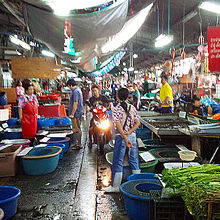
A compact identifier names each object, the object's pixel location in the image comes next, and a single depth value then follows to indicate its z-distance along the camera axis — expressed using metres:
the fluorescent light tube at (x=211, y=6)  8.24
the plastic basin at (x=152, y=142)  6.72
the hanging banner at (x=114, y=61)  14.78
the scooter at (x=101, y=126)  7.34
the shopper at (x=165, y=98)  8.32
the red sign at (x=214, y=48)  6.20
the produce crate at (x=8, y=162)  5.29
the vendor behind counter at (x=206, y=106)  7.69
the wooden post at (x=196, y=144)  5.12
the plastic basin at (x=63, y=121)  7.99
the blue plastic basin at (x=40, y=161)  5.36
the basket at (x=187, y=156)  4.13
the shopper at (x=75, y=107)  7.43
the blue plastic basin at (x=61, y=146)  6.55
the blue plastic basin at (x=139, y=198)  3.16
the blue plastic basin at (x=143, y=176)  3.97
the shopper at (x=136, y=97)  12.97
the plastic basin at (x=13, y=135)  6.84
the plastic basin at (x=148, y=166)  4.71
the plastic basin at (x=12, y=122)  7.71
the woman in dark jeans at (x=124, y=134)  4.26
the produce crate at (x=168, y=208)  2.70
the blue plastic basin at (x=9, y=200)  3.50
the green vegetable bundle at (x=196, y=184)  2.32
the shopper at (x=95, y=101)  7.78
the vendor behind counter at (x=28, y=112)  6.31
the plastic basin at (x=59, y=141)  6.61
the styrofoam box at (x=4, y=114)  7.75
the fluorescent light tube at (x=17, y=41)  9.14
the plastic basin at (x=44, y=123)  7.42
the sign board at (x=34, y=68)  9.04
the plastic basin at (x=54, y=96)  12.70
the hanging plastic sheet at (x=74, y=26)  4.26
